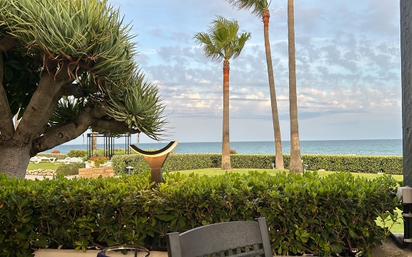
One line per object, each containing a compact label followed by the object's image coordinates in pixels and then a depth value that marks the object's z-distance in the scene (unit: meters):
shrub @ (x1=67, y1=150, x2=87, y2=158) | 21.81
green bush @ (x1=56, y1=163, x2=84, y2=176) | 13.88
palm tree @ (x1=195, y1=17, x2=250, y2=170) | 16.89
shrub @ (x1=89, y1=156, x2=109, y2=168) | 14.58
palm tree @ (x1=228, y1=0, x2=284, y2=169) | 15.44
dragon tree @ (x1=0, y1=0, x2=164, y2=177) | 3.53
